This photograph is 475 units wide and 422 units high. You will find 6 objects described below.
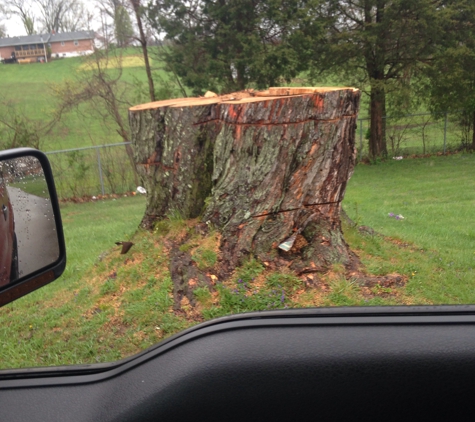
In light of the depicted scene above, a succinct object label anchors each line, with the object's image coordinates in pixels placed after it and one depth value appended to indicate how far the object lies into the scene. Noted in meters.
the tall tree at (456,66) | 15.54
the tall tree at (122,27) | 17.62
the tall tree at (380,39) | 15.29
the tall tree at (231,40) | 15.82
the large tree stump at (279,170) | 3.82
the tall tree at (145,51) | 17.58
